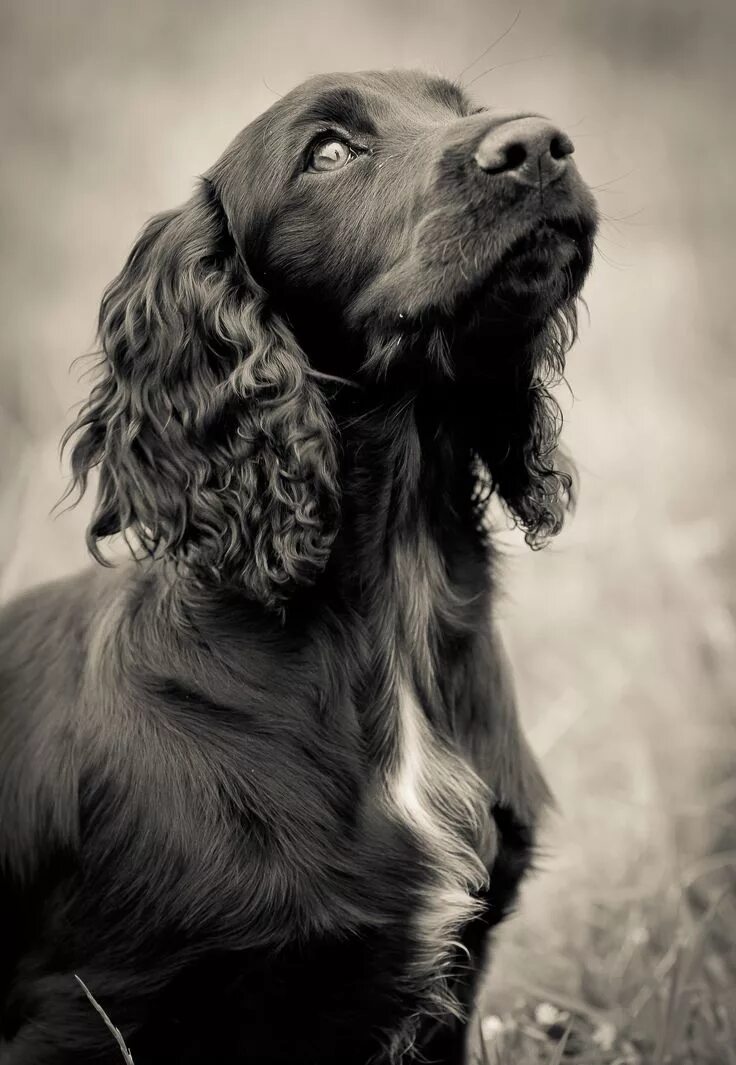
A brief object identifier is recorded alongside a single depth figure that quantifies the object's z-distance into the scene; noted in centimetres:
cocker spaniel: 179
